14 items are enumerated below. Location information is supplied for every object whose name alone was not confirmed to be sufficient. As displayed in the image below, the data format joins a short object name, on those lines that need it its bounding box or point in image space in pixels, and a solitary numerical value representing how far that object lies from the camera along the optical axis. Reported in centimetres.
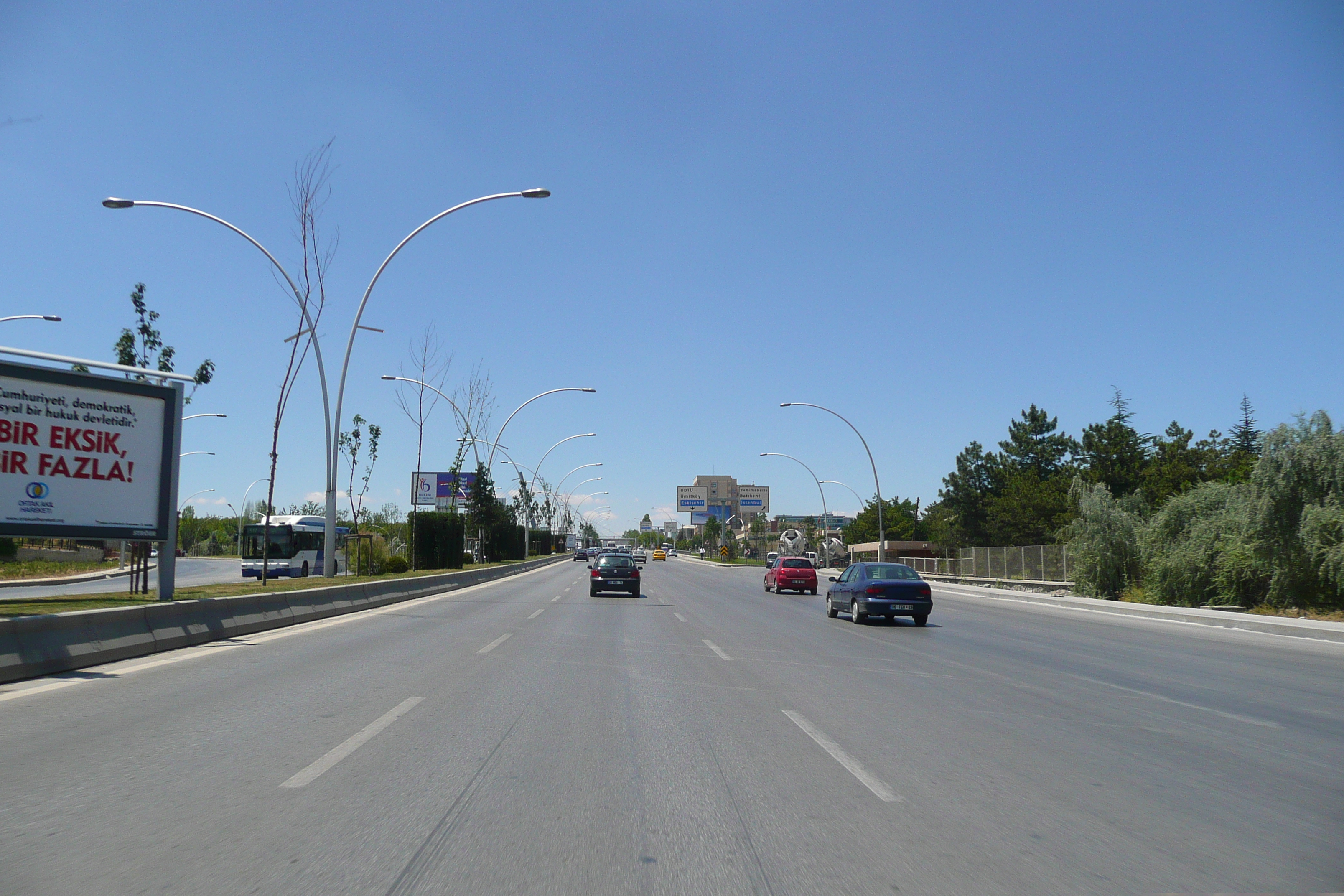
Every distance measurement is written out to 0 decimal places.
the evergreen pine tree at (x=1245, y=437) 8125
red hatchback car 3775
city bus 4141
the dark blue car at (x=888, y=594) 2050
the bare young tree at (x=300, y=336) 2312
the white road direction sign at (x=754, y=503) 15012
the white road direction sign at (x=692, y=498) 16162
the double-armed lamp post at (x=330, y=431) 2456
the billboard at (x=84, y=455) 1345
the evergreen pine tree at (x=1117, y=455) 6981
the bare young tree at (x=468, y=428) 4884
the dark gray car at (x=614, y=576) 3014
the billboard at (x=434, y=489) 6588
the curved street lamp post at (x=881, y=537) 5081
